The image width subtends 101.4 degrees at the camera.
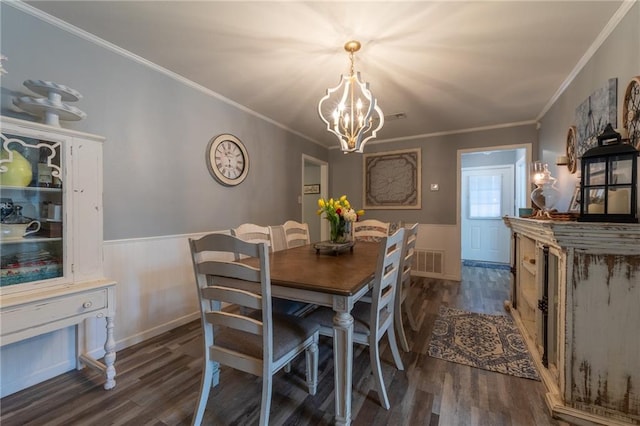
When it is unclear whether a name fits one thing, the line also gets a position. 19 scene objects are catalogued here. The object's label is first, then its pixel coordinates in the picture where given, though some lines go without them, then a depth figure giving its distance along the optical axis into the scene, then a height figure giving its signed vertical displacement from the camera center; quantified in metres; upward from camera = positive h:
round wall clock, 2.76 +0.57
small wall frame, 5.28 +0.44
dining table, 1.22 -0.40
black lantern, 1.33 +0.16
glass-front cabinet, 1.36 -0.16
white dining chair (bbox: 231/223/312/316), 1.88 -0.25
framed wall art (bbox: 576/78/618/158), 1.68 +0.70
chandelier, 1.90 +0.74
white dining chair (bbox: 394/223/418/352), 1.93 -0.54
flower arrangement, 2.05 -0.04
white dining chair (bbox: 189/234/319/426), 1.14 -0.54
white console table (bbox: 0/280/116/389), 1.29 -0.55
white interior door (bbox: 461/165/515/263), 5.14 +0.03
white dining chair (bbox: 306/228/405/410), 1.39 -0.64
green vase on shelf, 1.36 +0.21
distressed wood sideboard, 1.26 -0.56
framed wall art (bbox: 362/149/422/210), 4.34 +0.53
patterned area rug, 1.84 -1.07
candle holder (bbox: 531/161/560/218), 1.96 +0.13
